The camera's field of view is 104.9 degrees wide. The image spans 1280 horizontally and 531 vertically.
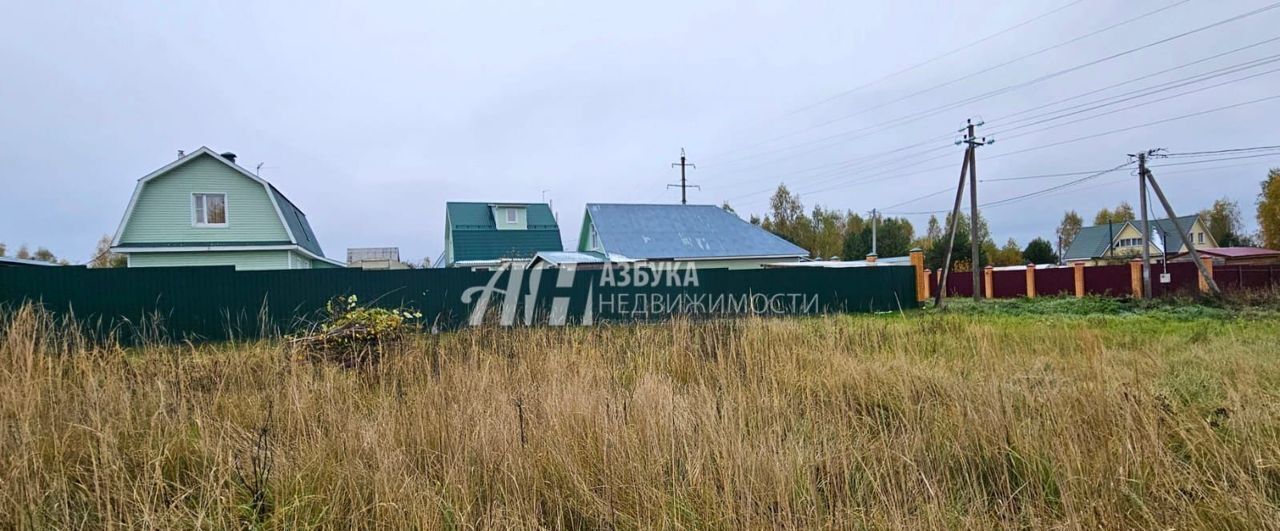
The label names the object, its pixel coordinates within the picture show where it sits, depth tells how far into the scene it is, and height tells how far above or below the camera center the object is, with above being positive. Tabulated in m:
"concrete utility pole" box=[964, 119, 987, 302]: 14.48 +2.32
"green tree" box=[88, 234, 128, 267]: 19.68 +1.26
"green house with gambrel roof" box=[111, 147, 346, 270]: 13.98 +1.89
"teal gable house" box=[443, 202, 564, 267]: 23.13 +2.15
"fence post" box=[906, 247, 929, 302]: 14.69 -0.11
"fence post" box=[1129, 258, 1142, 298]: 15.44 -0.53
